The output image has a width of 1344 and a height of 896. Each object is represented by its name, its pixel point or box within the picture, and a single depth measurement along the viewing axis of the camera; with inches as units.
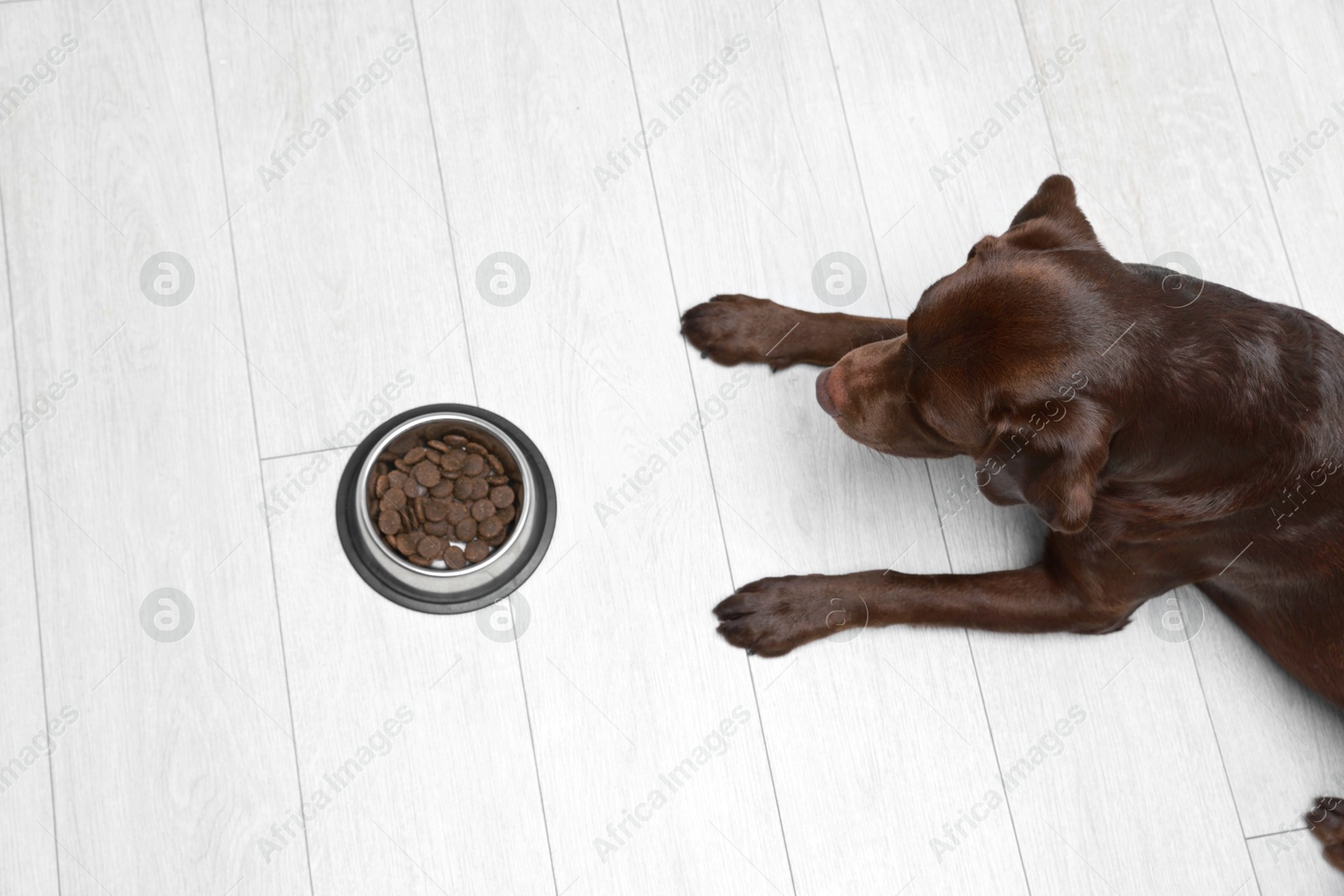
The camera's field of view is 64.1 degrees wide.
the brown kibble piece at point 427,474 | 81.7
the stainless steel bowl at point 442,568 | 80.6
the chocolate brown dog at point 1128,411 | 63.1
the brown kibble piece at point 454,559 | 81.0
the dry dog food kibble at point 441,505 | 81.4
